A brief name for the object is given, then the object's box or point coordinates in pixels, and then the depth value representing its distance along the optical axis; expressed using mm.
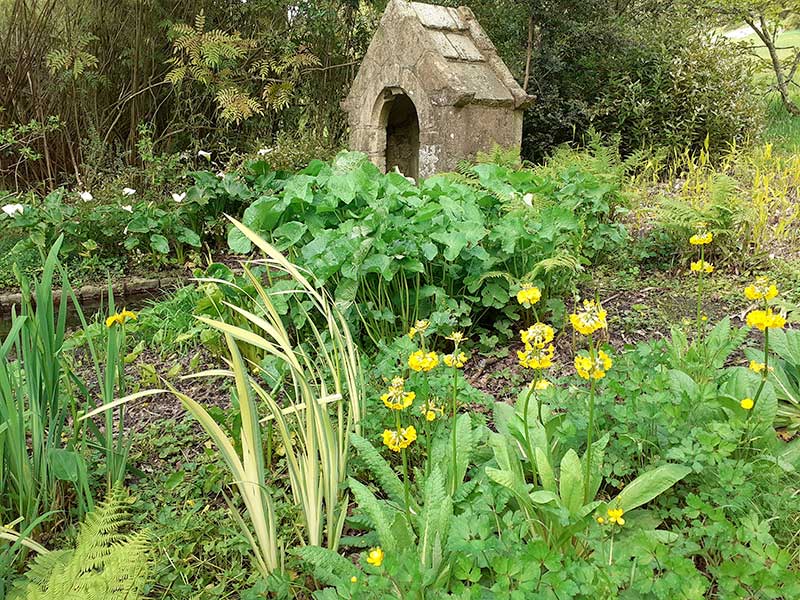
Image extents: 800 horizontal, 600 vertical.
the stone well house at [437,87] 4801
